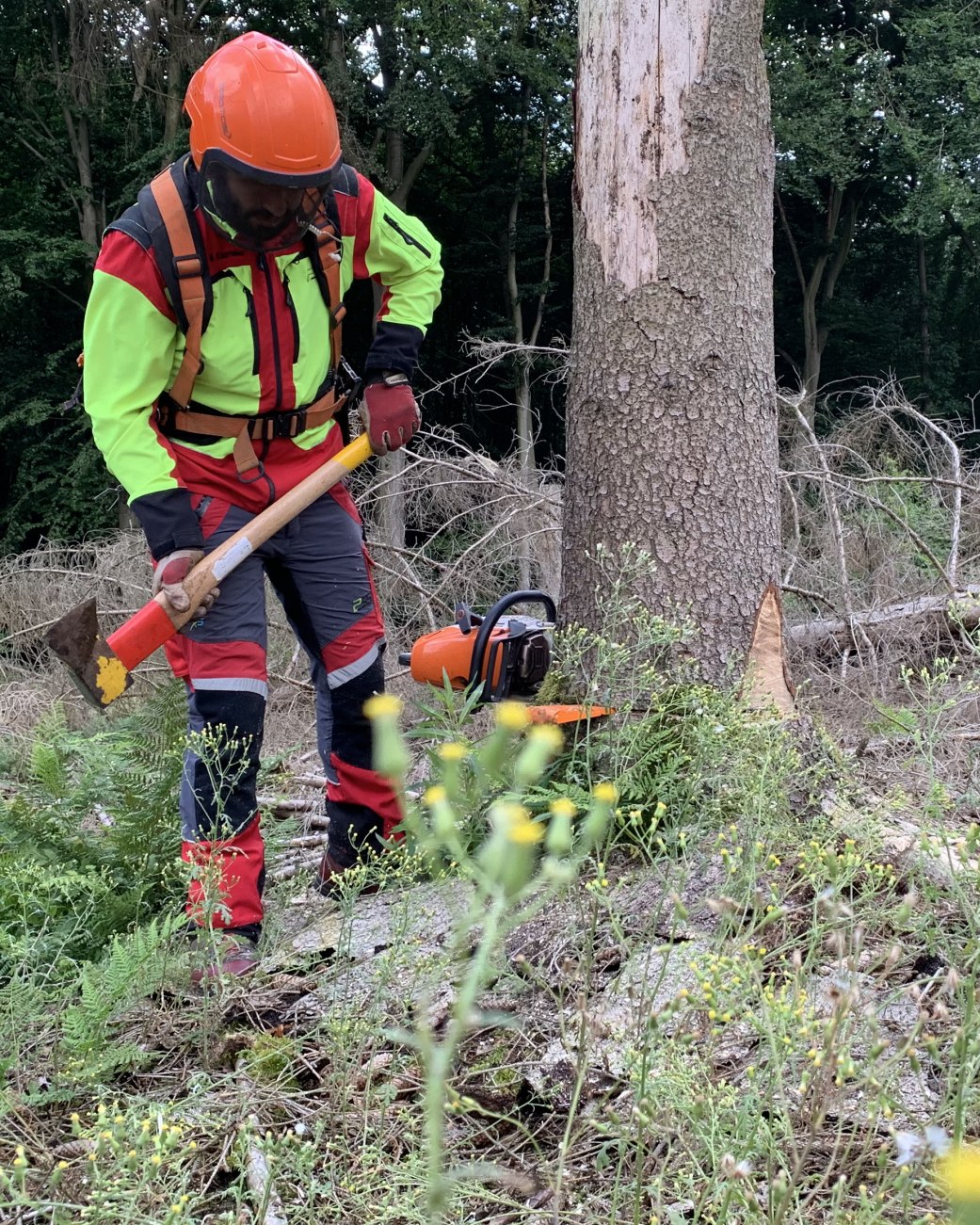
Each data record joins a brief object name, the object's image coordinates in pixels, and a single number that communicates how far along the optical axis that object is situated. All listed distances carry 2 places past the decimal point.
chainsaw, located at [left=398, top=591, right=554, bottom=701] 2.99
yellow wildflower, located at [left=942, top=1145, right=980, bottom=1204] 0.54
